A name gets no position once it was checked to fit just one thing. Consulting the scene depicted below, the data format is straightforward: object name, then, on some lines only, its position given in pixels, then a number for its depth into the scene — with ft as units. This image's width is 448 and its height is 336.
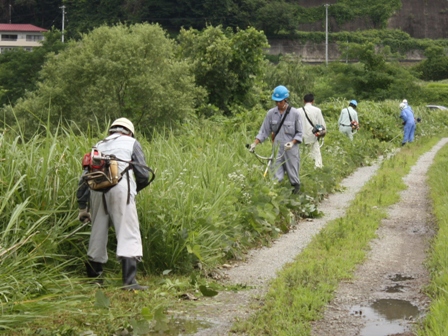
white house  349.82
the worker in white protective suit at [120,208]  23.03
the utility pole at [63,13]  329.31
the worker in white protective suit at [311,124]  46.96
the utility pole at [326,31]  319.27
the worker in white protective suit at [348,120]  70.13
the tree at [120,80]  128.36
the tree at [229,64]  108.88
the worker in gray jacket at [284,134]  38.22
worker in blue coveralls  84.84
